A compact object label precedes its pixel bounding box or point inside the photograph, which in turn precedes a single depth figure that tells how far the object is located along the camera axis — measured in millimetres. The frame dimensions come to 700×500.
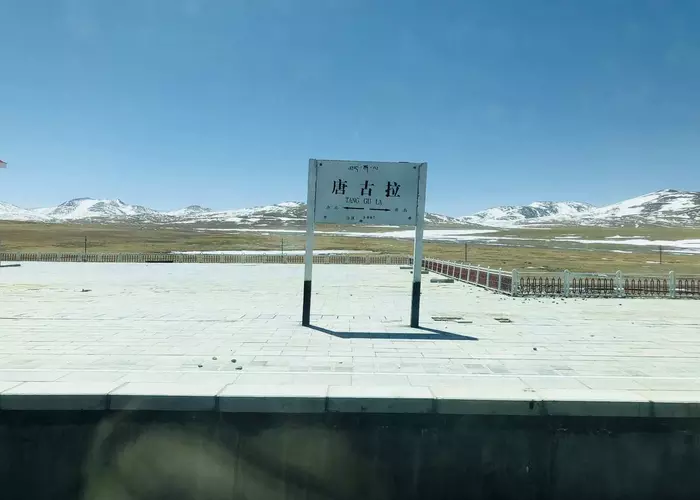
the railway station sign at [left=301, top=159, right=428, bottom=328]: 9938
